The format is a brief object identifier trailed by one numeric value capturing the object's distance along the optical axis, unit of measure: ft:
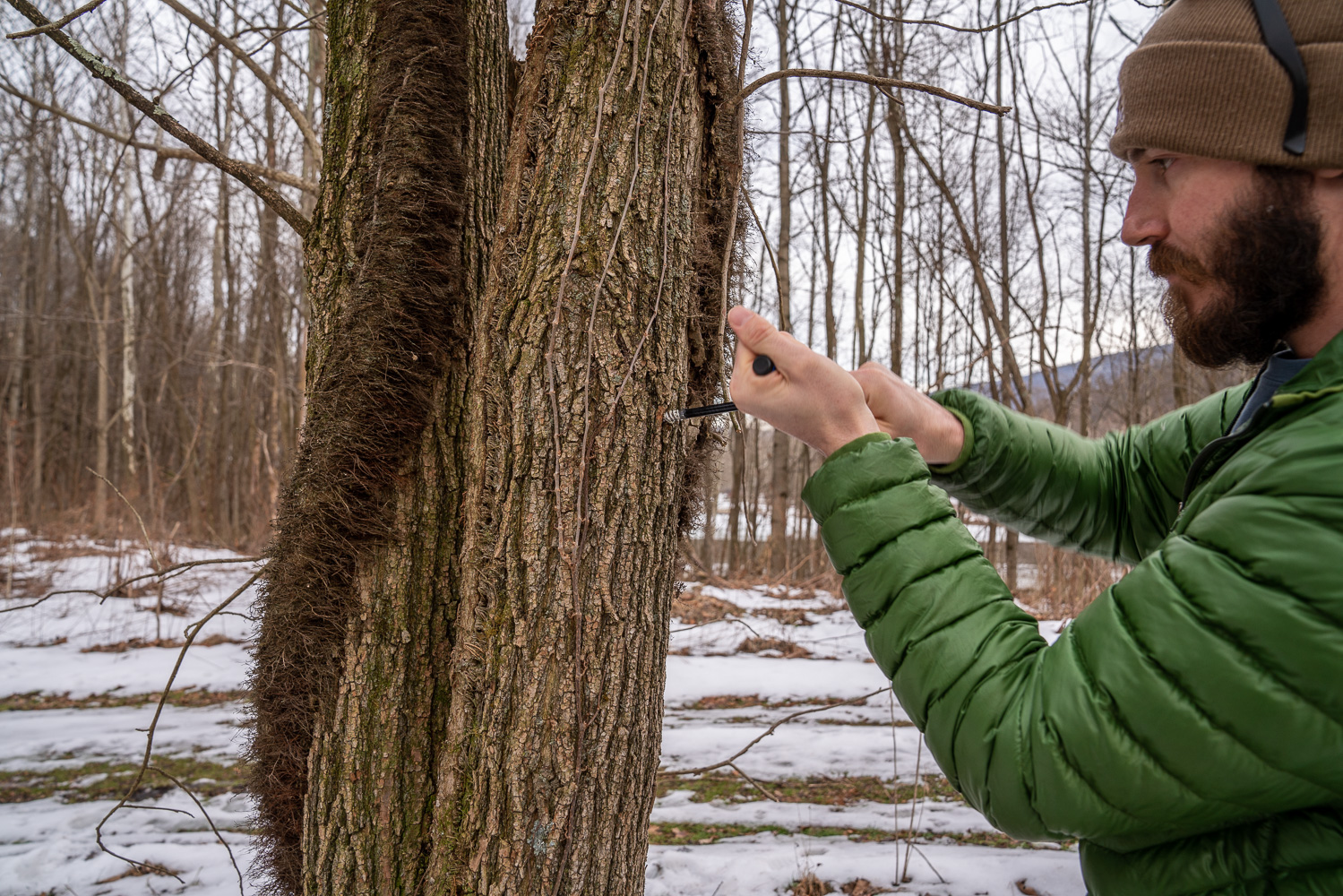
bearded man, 2.31
